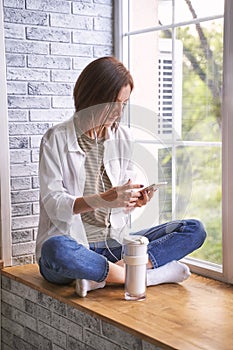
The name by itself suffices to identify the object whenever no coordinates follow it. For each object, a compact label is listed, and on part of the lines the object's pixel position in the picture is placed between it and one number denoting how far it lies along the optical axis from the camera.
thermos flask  2.36
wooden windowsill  2.00
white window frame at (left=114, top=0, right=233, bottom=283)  2.46
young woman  2.40
